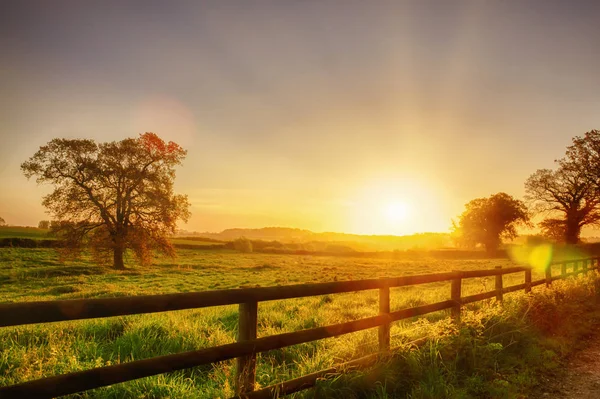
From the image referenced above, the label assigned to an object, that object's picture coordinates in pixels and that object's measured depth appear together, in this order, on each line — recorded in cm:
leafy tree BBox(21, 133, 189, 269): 3016
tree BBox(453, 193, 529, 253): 5956
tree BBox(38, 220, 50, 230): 7149
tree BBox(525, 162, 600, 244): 4327
